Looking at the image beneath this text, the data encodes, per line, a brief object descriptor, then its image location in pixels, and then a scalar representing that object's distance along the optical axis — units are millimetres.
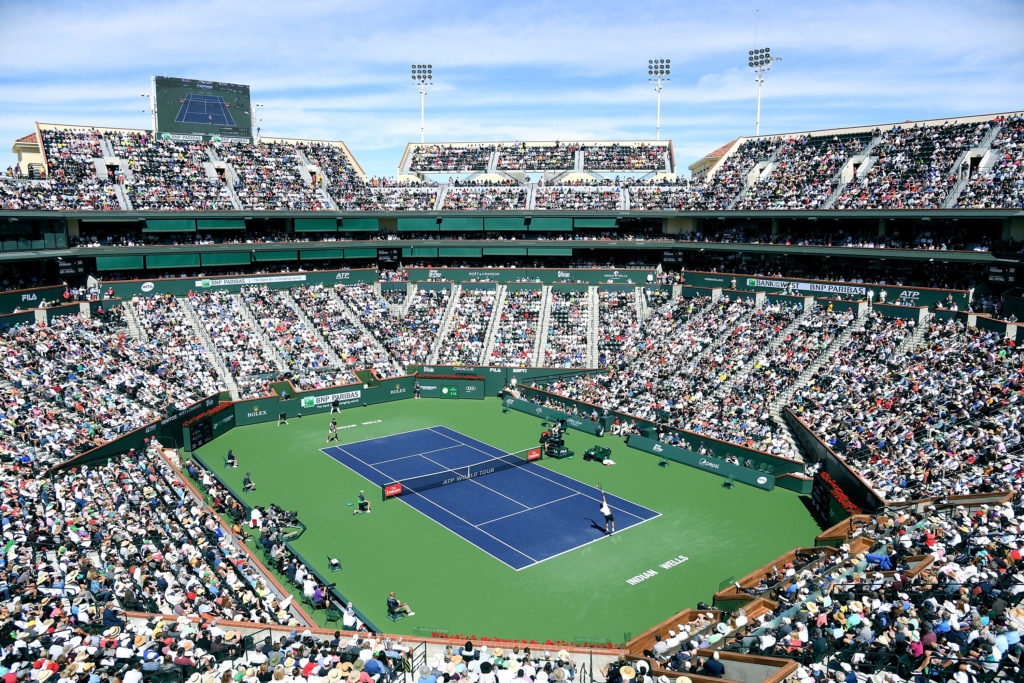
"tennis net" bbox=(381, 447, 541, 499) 32938
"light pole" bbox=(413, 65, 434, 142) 76188
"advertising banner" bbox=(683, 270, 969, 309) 41438
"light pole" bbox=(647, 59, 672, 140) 71688
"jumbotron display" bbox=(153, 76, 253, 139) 61344
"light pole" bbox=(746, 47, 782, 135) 65688
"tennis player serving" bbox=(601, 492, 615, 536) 28312
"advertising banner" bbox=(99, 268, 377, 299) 51375
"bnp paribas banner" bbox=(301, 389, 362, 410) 47094
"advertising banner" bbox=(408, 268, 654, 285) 60469
